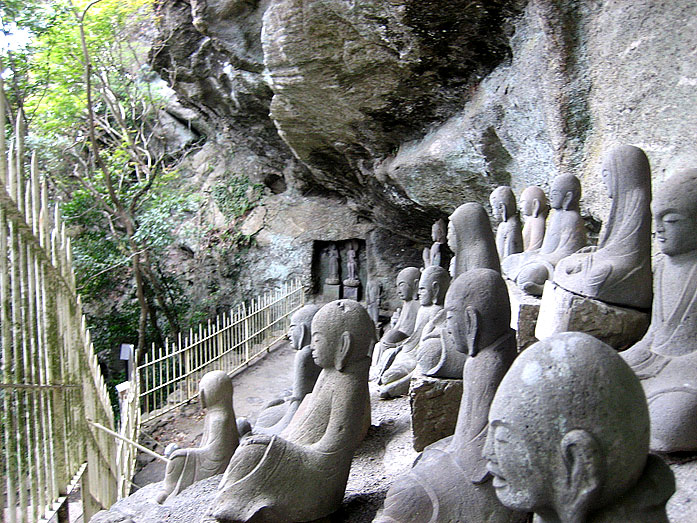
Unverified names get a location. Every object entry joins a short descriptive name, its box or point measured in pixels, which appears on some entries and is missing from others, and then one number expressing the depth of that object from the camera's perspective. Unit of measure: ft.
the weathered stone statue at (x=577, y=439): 4.58
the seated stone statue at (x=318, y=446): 8.23
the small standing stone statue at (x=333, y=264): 47.29
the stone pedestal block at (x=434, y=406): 10.53
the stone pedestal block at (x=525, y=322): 12.58
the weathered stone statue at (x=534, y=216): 18.63
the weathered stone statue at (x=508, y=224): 18.88
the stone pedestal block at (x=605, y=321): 10.80
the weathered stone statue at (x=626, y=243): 10.64
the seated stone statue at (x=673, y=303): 8.75
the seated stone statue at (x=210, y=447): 12.27
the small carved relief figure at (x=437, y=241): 29.95
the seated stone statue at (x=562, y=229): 15.33
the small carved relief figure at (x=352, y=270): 46.77
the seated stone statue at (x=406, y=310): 20.26
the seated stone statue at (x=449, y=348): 10.67
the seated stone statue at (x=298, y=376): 13.50
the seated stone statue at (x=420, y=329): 15.39
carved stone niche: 47.24
